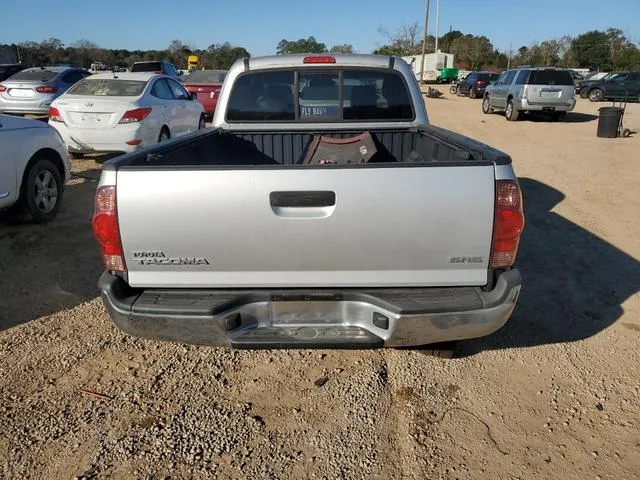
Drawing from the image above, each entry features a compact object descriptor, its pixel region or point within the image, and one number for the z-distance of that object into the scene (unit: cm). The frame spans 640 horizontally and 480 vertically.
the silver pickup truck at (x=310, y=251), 243
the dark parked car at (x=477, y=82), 2997
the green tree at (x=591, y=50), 6656
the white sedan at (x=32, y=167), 538
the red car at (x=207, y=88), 1561
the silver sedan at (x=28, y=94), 1354
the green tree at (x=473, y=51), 7544
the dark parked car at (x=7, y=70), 2122
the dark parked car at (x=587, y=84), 2852
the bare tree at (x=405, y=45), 6171
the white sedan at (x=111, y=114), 841
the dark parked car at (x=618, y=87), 2743
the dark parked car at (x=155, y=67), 2108
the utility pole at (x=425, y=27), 4950
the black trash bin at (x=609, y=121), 1384
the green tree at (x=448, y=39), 8778
